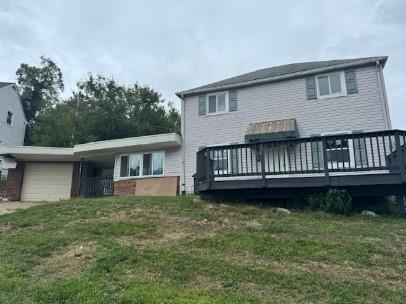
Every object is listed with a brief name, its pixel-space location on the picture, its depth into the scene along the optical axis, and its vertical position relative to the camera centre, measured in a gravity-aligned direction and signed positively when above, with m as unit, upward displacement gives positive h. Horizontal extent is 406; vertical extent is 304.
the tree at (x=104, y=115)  24.38 +6.45
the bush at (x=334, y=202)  8.99 +0.03
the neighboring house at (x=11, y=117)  24.41 +6.46
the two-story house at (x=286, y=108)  12.20 +3.73
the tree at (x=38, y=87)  32.47 +11.26
